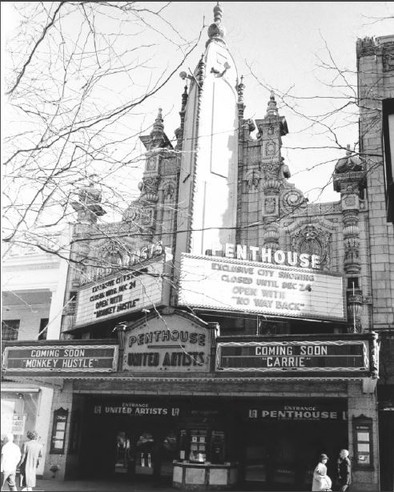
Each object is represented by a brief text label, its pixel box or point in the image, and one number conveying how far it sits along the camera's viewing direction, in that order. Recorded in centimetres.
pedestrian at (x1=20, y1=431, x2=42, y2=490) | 1291
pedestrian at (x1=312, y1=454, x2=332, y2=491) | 1341
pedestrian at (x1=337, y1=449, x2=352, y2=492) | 1548
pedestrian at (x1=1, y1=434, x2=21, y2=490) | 1281
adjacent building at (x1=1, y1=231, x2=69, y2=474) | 2302
